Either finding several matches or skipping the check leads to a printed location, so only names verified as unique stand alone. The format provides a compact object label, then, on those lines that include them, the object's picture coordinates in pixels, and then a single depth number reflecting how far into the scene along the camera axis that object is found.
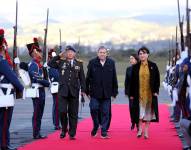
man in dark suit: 15.20
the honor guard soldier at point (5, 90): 12.14
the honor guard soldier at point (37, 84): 14.80
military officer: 14.75
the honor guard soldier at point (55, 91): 16.77
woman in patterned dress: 14.95
